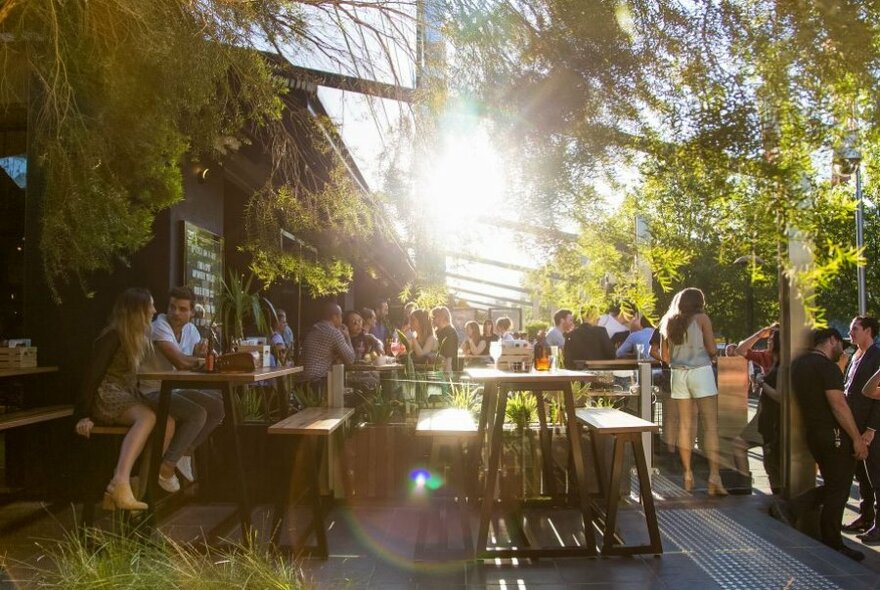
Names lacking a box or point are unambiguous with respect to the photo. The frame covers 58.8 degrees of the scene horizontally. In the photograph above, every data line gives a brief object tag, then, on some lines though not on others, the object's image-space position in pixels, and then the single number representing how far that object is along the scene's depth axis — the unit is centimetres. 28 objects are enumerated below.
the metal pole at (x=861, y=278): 1120
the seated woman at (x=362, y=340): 932
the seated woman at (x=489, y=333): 1280
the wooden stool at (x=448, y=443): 434
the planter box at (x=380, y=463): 526
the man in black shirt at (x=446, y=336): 840
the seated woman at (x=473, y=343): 1142
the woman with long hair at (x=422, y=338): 843
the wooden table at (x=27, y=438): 523
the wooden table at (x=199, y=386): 405
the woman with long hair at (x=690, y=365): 577
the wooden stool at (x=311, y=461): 395
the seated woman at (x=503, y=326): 1206
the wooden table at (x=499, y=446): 397
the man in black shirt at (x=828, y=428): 452
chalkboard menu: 627
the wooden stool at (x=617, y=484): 401
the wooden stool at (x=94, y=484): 432
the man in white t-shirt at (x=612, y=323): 902
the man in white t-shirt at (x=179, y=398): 465
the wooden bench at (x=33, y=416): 459
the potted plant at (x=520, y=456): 518
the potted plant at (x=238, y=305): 533
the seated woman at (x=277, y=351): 556
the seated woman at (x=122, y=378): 432
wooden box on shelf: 517
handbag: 424
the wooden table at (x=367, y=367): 711
